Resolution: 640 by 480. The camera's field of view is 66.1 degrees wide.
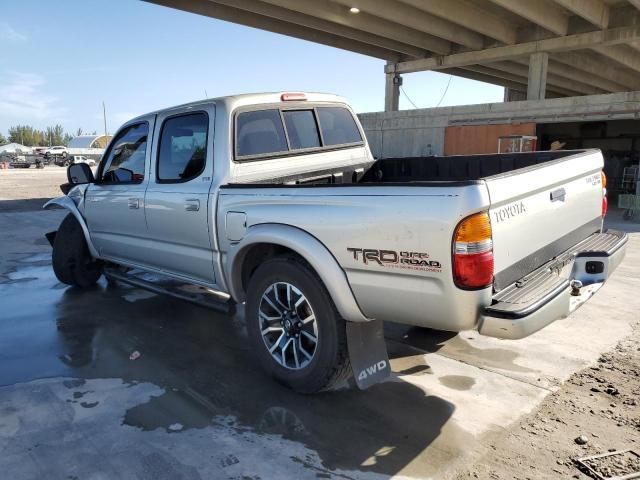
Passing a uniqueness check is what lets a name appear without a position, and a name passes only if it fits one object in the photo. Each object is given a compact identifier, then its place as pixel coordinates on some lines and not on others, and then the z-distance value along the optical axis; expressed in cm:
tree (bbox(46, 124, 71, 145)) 9499
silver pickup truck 259
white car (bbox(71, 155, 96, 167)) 4430
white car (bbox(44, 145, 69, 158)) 4782
